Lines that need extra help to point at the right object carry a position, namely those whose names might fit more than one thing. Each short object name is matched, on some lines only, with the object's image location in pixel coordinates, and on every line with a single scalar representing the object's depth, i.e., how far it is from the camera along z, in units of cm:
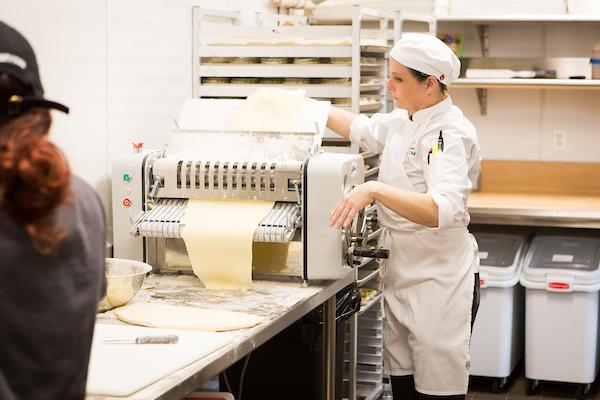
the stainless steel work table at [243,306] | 198
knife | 217
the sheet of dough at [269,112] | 301
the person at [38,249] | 123
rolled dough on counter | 233
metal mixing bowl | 250
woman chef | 305
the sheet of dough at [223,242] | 274
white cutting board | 186
